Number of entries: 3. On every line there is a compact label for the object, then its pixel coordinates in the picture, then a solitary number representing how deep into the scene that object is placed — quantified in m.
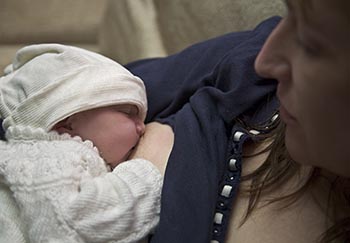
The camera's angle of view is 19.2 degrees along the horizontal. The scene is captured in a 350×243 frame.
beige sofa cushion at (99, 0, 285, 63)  0.92
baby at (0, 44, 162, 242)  0.71
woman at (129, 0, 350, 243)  0.58
